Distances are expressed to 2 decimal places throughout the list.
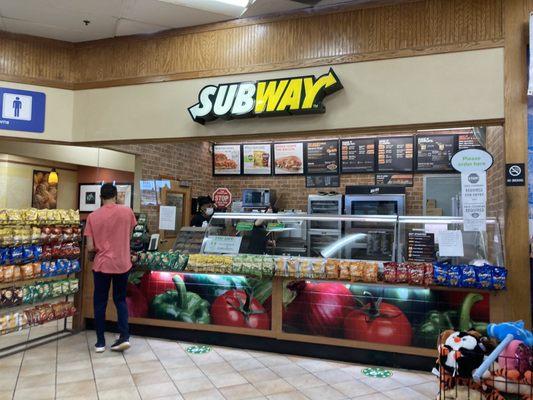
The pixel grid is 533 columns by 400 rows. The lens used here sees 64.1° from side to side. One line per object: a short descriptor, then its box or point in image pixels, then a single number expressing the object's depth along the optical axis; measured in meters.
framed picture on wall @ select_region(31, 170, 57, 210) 7.25
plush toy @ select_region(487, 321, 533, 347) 1.93
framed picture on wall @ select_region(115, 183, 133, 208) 6.65
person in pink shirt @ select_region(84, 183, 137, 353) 4.06
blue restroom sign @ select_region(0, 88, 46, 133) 4.71
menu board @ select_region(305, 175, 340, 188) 7.00
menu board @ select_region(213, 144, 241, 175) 7.71
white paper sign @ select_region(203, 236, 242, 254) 4.52
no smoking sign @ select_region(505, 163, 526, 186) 3.51
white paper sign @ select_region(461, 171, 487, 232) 3.38
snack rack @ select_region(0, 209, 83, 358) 3.99
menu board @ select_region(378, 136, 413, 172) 6.53
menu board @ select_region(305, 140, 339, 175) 6.97
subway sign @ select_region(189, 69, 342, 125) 4.04
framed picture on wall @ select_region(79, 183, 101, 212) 7.84
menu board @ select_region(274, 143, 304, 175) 7.18
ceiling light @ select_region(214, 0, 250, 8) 4.06
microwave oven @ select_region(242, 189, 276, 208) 6.99
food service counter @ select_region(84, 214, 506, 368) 3.65
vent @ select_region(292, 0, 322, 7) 4.04
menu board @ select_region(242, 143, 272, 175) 7.41
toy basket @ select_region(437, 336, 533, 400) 1.84
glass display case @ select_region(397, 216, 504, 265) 3.71
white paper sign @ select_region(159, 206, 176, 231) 5.32
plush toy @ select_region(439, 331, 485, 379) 1.99
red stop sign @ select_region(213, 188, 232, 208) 7.48
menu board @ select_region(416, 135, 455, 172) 6.39
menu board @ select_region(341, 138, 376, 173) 6.74
